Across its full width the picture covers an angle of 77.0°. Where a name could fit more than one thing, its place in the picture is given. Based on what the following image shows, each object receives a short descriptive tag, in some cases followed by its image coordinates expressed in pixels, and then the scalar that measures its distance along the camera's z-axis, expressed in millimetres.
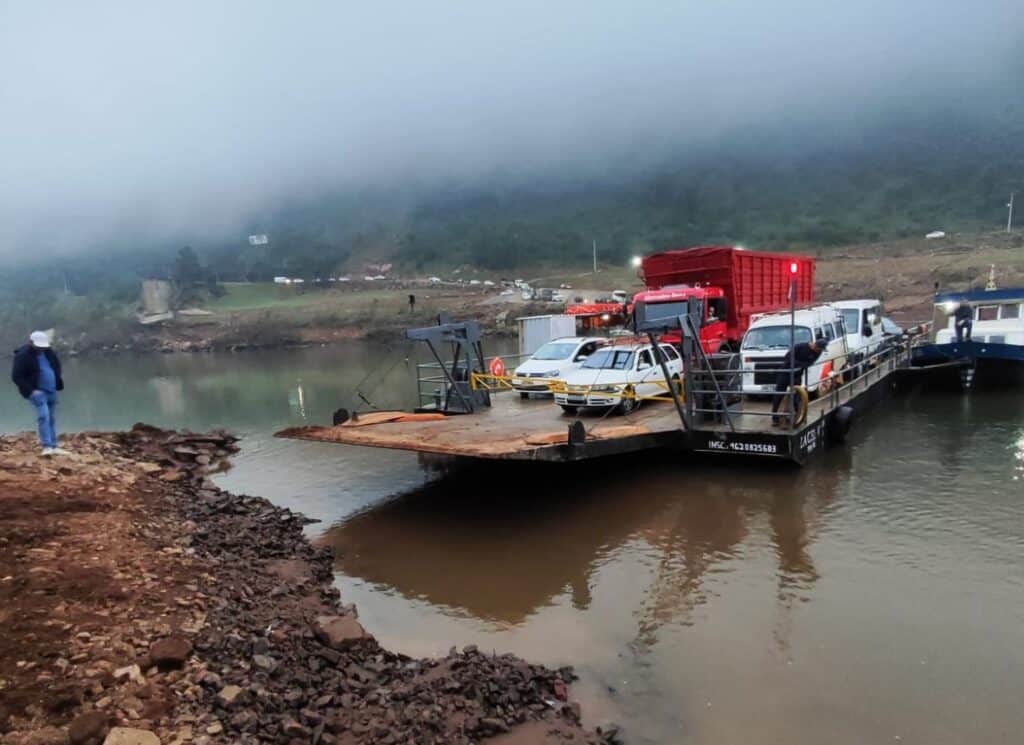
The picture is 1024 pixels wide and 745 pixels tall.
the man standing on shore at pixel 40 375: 10281
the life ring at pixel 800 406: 11469
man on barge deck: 12383
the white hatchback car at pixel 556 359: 16641
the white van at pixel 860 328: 17531
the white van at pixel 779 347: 13547
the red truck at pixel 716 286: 18000
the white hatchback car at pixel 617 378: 13312
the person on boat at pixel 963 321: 18641
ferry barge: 10320
